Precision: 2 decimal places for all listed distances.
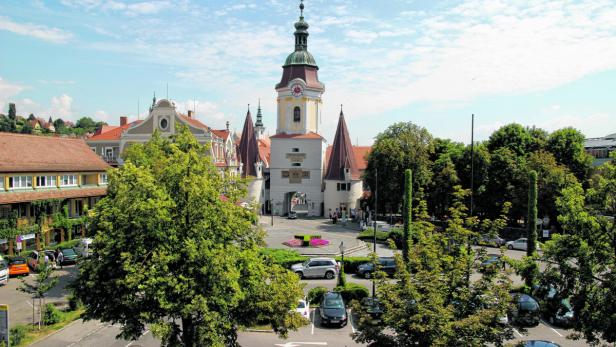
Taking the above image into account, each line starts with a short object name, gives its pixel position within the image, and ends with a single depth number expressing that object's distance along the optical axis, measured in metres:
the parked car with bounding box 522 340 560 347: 17.47
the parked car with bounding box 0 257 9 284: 28.55
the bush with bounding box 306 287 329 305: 25.58
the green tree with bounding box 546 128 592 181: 48.25
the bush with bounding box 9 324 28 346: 19.28
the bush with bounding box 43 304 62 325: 22.12
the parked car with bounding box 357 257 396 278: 31.06
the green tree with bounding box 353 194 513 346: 11.95
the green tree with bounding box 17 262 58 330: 21.14
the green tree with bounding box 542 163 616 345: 12.54
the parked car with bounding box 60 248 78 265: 33.78
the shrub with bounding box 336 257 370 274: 33.19
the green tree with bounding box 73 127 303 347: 13.27
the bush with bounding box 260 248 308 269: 32.50
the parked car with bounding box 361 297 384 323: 13.91
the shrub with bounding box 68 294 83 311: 24.02
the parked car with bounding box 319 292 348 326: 22.48
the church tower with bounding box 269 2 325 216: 65.62
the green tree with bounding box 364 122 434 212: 52.25
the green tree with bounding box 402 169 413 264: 35.50
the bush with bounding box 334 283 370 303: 25.92
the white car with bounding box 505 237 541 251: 42.47
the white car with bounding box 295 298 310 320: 22.70
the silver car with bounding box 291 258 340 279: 31.31
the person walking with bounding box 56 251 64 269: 33.34
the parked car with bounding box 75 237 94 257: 34.19
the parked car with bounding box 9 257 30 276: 30.48
